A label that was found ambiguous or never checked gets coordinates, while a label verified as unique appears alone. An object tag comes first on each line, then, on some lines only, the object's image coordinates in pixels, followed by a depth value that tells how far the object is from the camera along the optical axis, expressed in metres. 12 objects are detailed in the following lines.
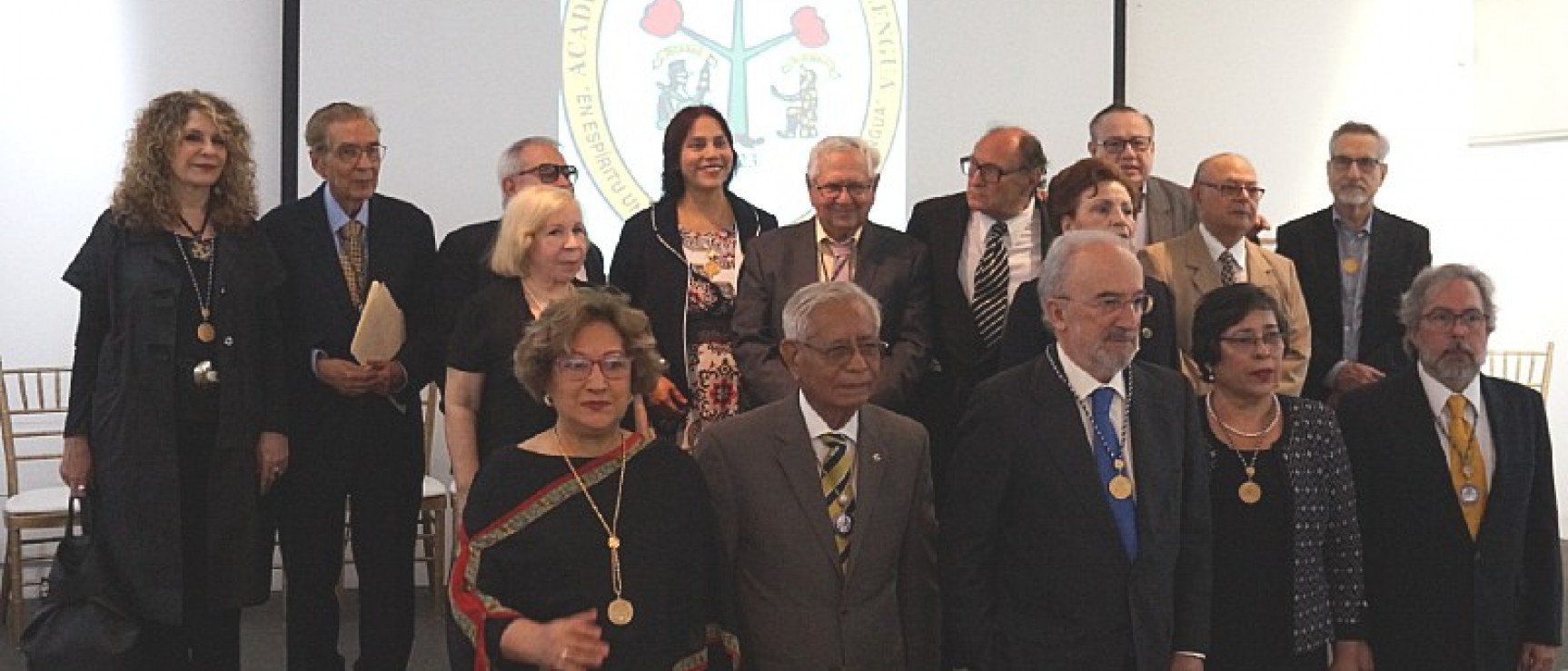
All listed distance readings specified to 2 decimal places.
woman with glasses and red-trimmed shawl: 2.78
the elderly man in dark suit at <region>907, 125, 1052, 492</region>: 4.12
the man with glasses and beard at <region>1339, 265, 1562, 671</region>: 3.54
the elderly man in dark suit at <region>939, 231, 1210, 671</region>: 2.89
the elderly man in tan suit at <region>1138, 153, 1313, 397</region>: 4.17
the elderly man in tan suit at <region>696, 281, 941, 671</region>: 3.04
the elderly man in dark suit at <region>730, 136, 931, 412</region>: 3.96
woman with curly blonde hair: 3.71
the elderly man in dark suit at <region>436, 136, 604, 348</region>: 4.12
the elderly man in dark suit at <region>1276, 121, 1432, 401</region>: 4.62
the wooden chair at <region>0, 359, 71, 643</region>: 5.15
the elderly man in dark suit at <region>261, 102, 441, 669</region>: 4.06
